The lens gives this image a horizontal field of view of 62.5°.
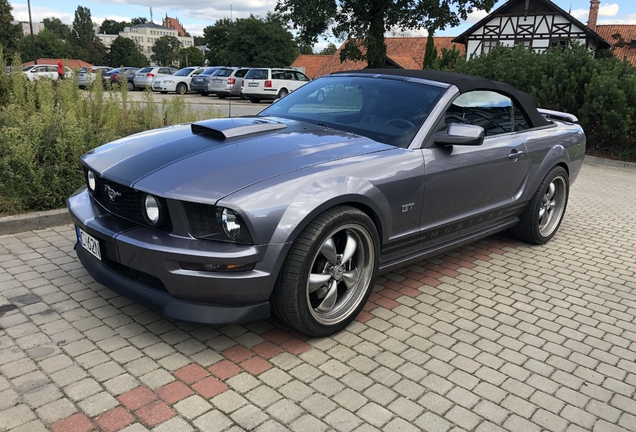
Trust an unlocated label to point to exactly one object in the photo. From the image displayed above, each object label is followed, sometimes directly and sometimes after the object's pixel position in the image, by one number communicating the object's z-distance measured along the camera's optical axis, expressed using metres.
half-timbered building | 33.78
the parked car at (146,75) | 29.38
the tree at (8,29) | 46.44
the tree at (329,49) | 120.85
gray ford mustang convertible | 2.78
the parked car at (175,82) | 27.92
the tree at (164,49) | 122.89
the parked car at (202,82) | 27.40
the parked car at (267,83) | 24.86
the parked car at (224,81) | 25.72
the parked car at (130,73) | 30.28
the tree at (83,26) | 132.25
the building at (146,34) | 170.02
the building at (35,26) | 129.95
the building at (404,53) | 45.38
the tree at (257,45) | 45.66
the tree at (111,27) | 177.62
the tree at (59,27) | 138.80
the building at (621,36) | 40.72
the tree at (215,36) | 63.16
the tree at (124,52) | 108.19
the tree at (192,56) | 100.31
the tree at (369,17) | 25.09
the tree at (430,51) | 31.33
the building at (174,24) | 189.88
